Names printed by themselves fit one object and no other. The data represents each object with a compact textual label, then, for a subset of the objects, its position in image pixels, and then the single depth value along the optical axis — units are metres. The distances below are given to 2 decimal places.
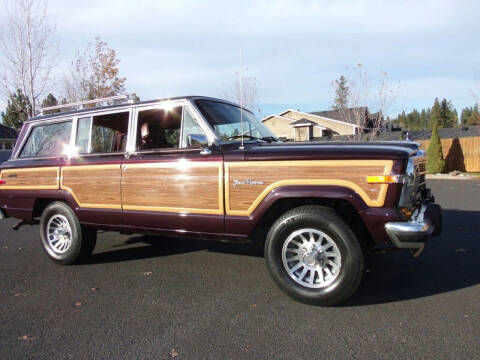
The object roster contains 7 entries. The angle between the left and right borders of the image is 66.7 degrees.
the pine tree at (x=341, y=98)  22.70
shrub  20.89
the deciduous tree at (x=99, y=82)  20.62
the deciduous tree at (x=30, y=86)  14.76
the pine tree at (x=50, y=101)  26.04
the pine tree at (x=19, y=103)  15.56
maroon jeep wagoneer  3.27
